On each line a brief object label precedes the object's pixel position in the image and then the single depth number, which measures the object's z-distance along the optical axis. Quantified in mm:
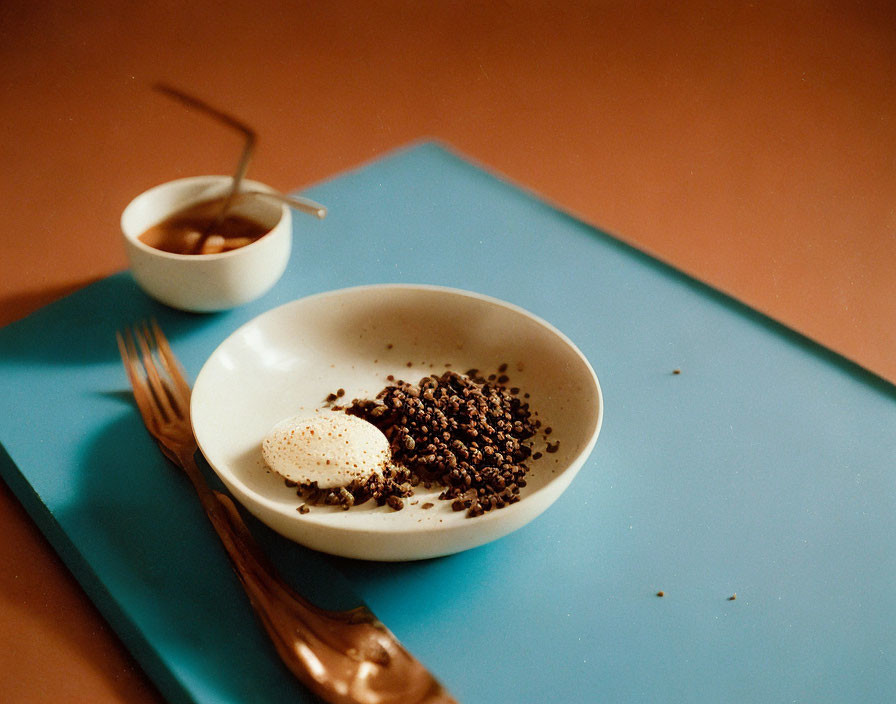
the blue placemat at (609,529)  814
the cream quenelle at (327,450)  906
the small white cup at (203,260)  1156
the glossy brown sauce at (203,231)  1207
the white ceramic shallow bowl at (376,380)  818
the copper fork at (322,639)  759
